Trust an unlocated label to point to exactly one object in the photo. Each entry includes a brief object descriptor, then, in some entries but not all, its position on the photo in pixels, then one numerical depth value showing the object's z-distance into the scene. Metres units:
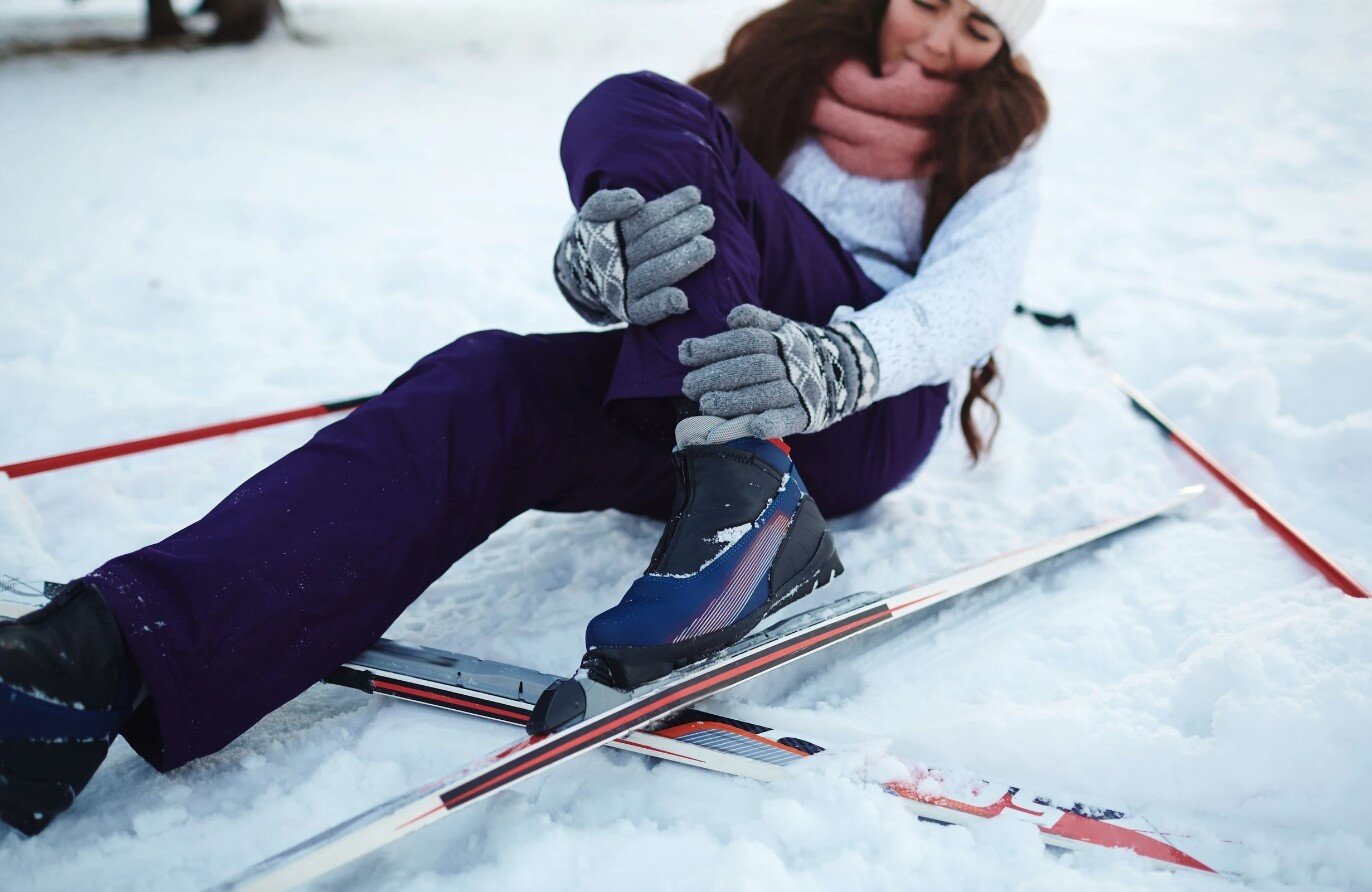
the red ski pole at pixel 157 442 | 1.67
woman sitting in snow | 0.96
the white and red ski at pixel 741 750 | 1.08
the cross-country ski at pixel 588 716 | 0.89
